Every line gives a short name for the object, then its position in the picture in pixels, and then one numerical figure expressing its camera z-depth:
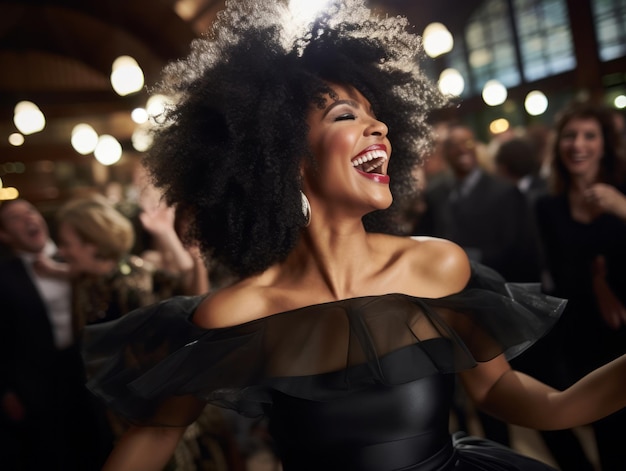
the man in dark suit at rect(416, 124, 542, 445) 3.61
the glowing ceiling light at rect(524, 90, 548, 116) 9.27
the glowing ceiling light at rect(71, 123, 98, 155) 7.64
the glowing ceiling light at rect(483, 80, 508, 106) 8.91
